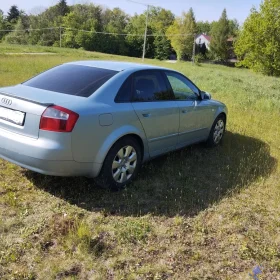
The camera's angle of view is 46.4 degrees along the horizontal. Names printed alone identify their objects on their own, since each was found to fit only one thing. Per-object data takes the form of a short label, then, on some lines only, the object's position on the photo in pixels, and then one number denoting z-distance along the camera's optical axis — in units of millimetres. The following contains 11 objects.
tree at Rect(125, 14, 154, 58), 74200
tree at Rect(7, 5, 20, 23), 83419
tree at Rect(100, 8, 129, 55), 72938
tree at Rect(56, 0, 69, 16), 85188
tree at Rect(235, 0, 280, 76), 32125
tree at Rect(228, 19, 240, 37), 75656
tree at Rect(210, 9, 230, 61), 70188
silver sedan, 3432
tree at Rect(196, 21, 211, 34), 103625
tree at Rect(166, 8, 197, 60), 66688
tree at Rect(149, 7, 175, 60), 74375
